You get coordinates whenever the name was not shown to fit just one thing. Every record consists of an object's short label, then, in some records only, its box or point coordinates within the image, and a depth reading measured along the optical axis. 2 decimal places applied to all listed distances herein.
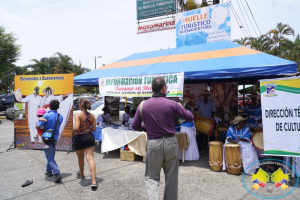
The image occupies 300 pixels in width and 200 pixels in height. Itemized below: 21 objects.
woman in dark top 4.35
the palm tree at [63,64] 27.89
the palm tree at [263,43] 24.02
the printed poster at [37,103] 7.38
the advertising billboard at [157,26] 10.99
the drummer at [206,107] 8.13
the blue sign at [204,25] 9.05
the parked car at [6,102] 19.22
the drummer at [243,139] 5.08
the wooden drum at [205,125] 6.82
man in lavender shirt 2.94
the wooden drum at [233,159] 5.05
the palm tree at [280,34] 22.59
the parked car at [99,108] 10.27
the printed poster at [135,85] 5.94
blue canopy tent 5.33
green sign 11.36
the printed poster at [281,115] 4.08
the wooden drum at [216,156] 5.32
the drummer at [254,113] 7.23
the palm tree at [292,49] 21.78
